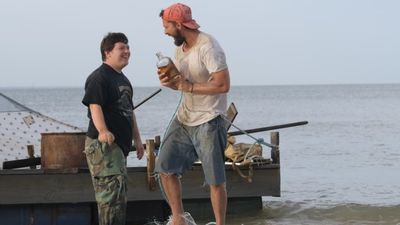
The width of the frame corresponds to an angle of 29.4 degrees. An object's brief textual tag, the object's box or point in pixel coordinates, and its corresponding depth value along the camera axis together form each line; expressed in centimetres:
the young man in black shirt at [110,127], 589
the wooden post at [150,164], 905
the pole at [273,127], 991
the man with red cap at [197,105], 596
